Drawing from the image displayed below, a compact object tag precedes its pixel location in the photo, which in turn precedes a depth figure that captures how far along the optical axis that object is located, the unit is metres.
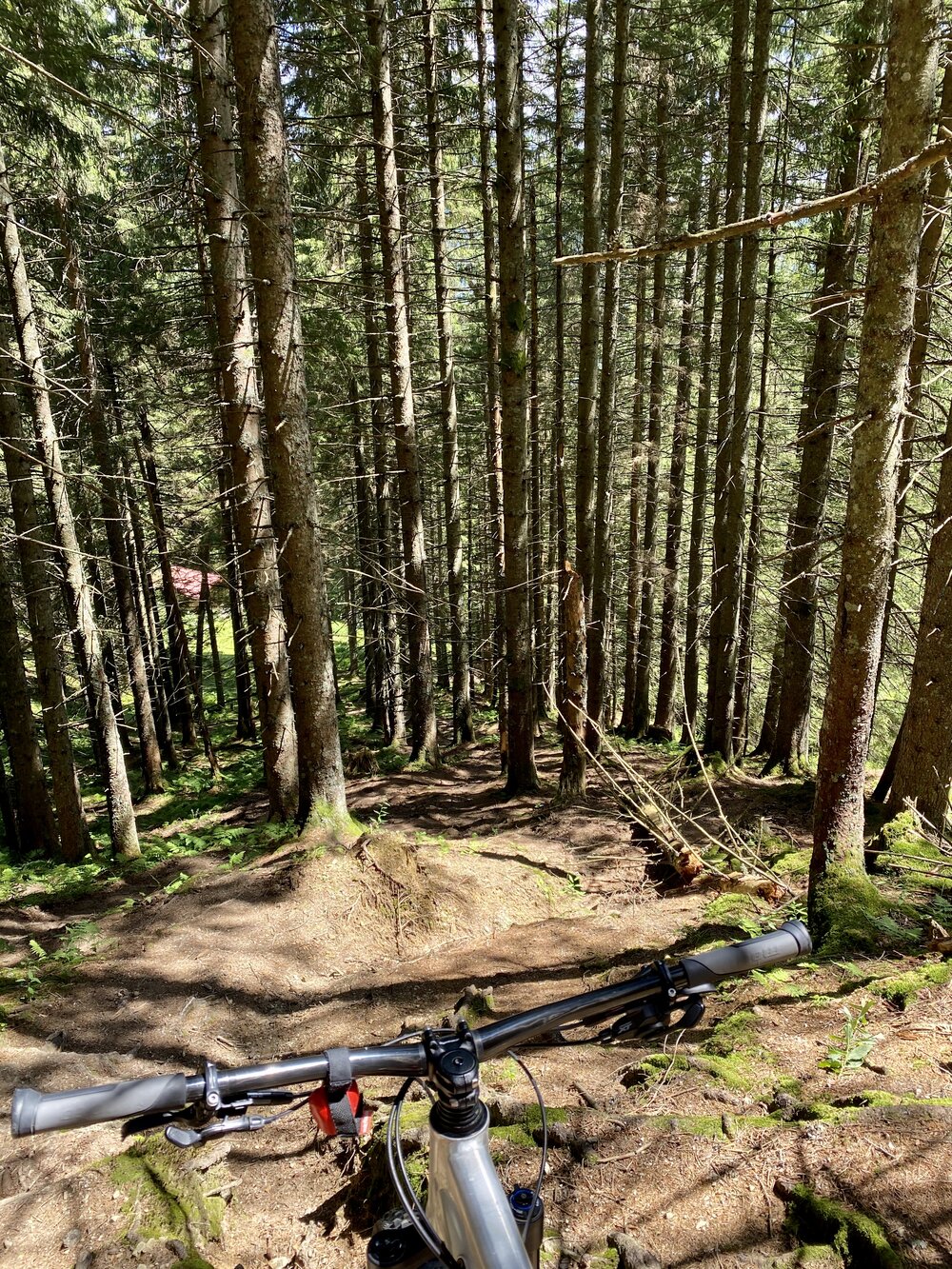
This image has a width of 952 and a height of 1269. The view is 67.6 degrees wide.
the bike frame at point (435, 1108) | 1.41
